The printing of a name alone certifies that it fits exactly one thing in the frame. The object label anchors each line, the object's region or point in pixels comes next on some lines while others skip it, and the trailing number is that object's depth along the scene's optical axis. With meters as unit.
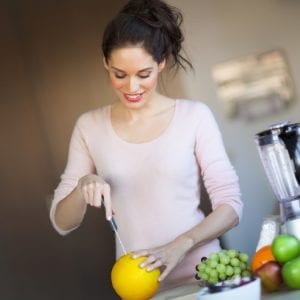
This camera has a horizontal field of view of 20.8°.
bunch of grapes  1.77
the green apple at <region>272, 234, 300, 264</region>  1.82
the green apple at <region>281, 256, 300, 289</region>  1.75
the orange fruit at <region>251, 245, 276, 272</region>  1.88
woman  2.25
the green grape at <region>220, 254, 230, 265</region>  1.79
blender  2.03
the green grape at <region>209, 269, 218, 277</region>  1.77
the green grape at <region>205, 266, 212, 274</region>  1.79
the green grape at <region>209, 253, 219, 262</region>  1.80
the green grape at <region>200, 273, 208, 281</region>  1.80
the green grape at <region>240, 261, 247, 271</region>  1.81
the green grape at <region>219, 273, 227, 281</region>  1.76
